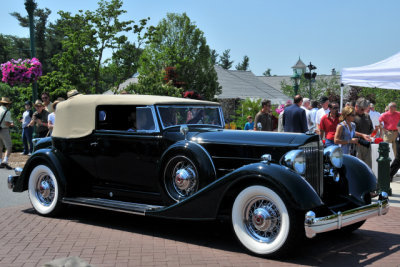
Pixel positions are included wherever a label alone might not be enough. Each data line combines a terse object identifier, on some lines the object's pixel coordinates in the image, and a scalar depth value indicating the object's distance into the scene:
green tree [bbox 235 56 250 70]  101.12
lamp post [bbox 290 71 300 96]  19.77
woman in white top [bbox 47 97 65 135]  10.00
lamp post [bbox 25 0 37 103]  12.88
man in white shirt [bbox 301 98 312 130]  11.36
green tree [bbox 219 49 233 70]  99.94
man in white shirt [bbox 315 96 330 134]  11.26
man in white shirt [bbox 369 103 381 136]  11.83
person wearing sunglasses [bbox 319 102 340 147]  8.19
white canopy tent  10.20
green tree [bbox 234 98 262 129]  18.70
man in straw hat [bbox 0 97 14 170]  11.15
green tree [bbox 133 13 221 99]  34.54
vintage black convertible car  4.48
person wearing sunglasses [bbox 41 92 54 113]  10.94
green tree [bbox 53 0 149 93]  24.75
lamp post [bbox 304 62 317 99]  26.77
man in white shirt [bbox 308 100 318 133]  11.38
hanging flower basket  13.02
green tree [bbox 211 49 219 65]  96.19
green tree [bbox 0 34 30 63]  49.47
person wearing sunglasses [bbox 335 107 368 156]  7.62
